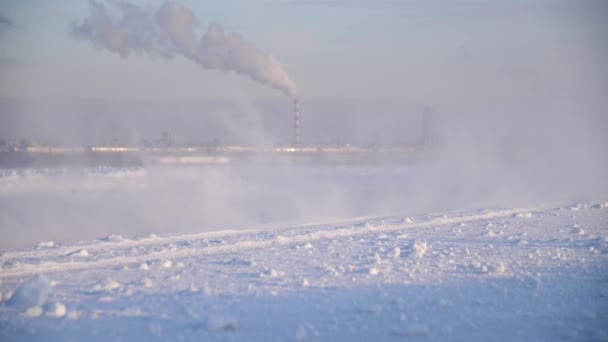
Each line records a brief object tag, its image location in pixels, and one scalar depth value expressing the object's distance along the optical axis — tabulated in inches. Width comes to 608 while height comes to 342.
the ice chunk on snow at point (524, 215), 791.6
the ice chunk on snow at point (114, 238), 592.6
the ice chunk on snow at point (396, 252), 491.5
